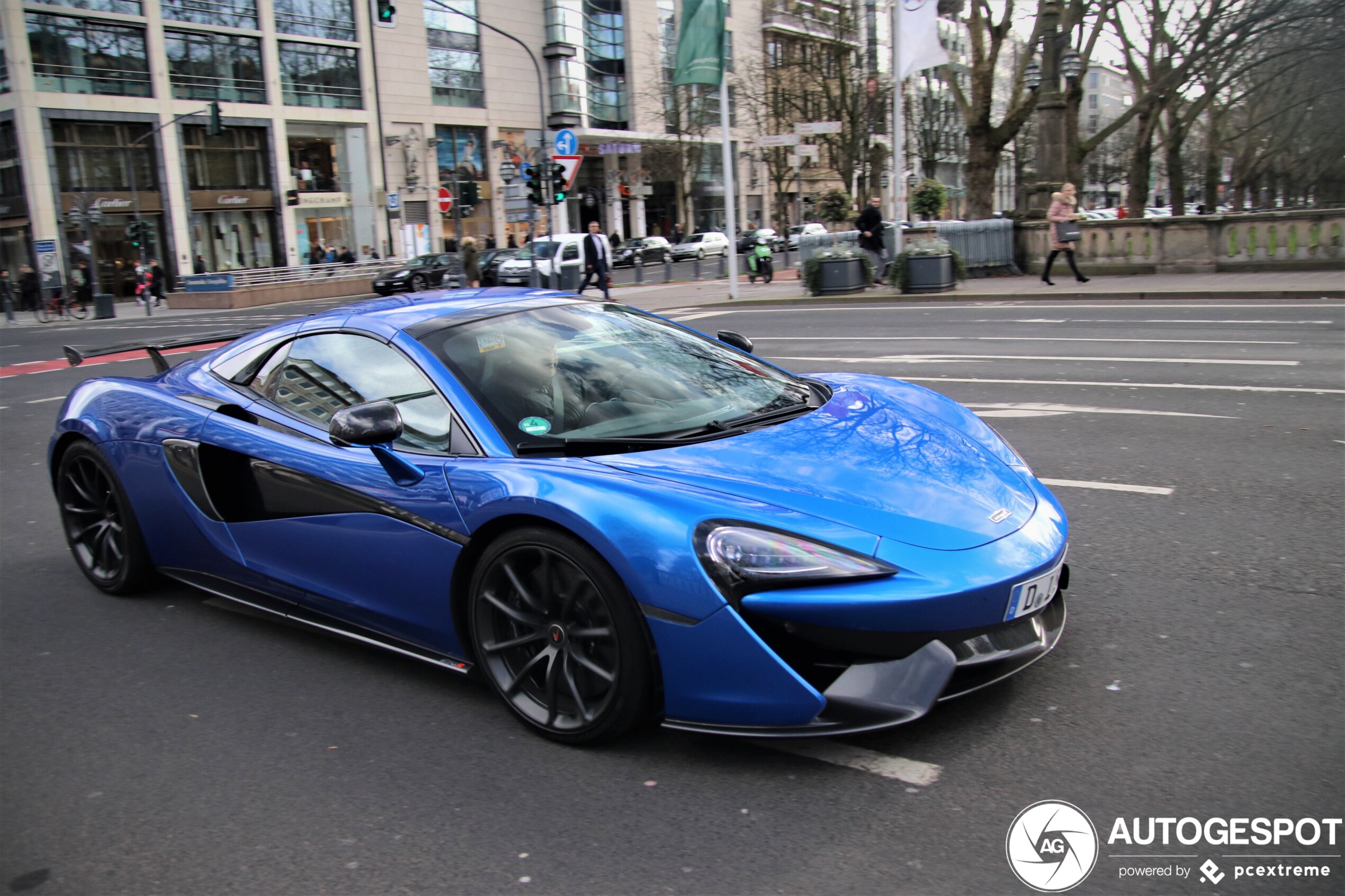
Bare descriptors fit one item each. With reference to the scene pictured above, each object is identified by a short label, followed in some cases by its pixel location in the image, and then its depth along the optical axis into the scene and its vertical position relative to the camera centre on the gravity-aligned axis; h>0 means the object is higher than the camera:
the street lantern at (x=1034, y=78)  25.45 +3.75
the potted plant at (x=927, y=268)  20.75 -0.60
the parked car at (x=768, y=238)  42.42 +0.17
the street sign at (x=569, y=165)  24.06 +1.95
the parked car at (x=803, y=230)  50.19 +0.54
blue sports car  2.80 -0.78
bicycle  33.09 -1.05
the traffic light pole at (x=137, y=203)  34.12 +2.72
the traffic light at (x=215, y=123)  34.00 +4.55
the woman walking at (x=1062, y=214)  19.80 +0.29
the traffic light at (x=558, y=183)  24.77 +1.60
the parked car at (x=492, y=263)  37.84 -0.20
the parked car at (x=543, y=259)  35.09 -0.16
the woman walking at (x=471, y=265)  23.83 -0.15
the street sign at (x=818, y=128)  25.92 +2.69
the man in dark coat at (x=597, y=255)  23.16 -0.06
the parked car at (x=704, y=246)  50.97 +0.03
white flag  21.72 +4.01
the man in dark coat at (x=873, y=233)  22.61 +0.11
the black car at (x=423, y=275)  35.94 -0.52
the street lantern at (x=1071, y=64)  23.97 +3.63
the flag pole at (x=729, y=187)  22.55 +1.26
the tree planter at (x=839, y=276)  22.19 -0.72
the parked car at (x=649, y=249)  47.78 +0.01
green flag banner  21.11 +3.93
